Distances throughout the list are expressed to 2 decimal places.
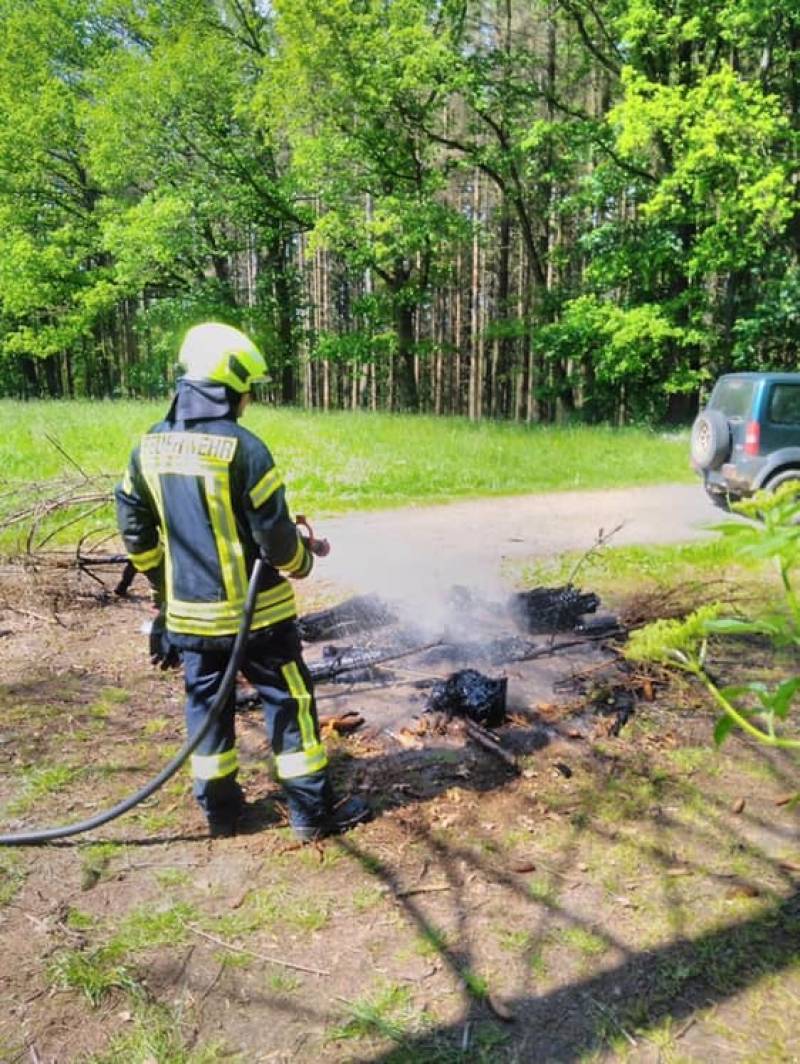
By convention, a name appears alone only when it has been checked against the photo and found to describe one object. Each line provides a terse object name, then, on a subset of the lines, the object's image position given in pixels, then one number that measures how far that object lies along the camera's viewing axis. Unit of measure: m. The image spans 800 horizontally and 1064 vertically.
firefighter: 2.84
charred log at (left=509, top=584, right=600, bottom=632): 5.25
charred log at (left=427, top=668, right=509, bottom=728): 3.91
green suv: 9.12
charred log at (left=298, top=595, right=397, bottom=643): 5.23
